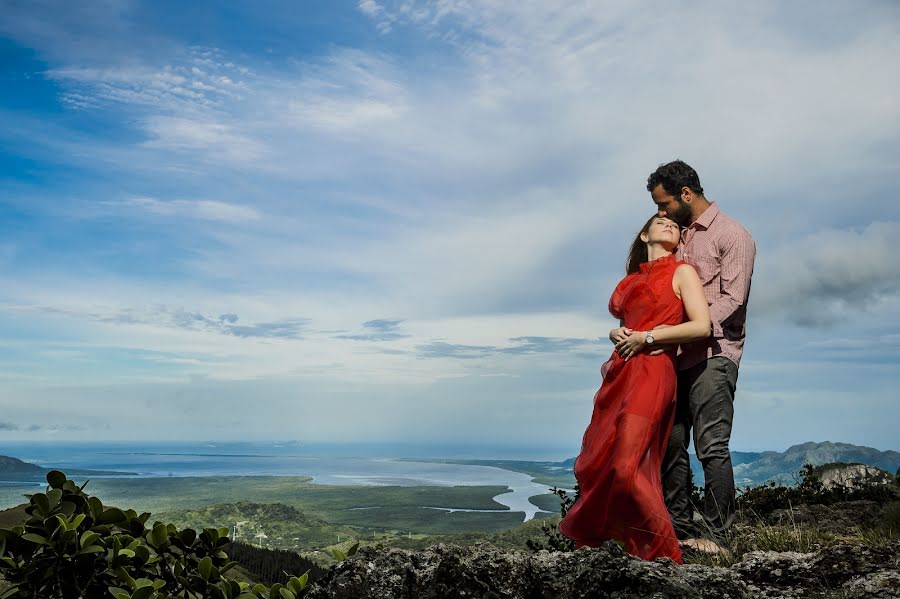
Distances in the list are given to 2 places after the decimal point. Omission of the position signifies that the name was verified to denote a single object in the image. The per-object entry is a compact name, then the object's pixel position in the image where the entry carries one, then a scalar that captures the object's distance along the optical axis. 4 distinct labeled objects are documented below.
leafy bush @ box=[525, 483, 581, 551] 8.30
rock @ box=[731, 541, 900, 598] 3.89
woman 5.64
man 6.50
